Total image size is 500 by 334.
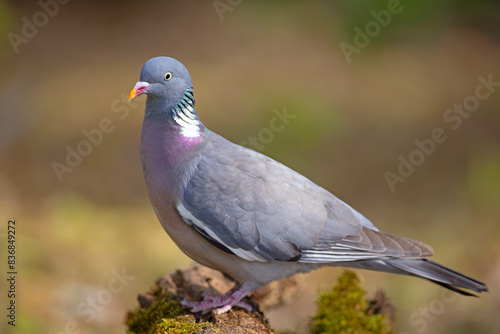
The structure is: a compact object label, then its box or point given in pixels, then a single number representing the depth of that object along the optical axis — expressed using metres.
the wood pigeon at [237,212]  7.76
